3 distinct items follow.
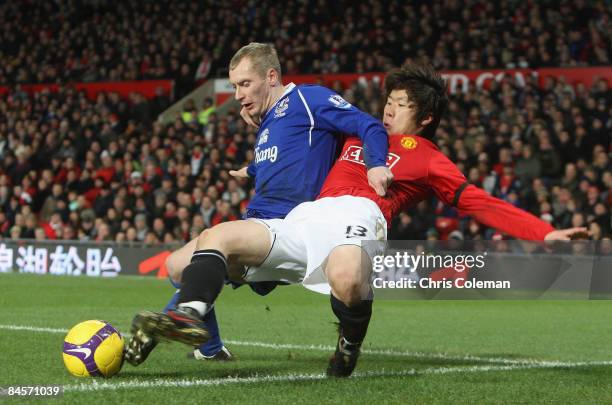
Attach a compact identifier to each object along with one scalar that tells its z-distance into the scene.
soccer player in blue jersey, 11.52
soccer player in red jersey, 10.28
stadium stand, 33.69
